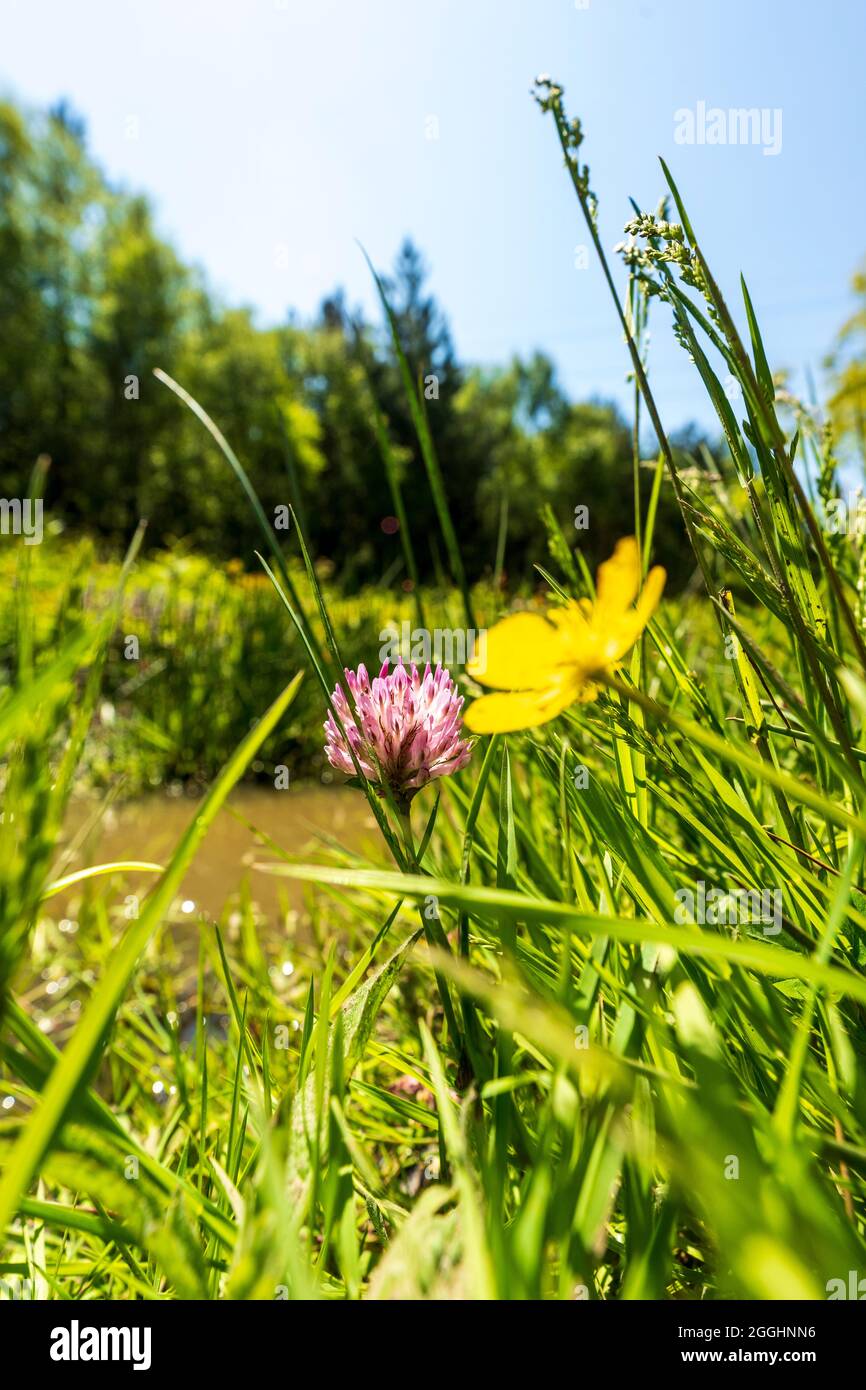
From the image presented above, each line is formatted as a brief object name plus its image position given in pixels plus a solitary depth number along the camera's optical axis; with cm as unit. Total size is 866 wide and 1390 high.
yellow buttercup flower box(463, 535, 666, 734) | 8
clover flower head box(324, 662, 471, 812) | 14
